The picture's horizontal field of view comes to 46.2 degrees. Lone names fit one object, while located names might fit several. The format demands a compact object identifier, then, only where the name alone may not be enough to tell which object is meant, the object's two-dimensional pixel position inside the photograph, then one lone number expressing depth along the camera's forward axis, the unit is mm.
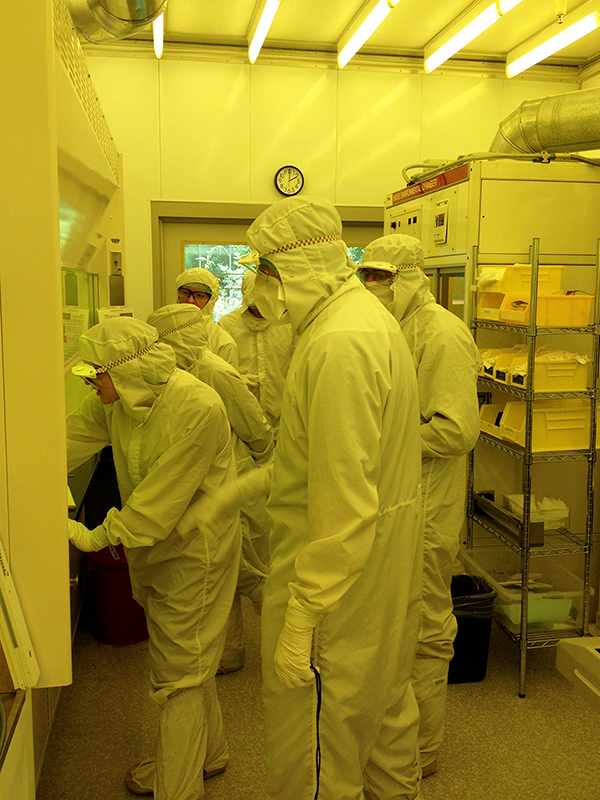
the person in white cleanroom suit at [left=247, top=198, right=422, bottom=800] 1492
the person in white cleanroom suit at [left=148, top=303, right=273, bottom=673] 2777
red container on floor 3109
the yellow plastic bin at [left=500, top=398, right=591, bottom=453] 2971
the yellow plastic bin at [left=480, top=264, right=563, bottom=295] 3031
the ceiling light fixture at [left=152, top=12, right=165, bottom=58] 3852
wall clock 5004
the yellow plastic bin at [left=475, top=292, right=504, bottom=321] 3135
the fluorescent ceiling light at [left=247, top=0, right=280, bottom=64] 3707
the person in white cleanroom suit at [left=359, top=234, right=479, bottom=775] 2396
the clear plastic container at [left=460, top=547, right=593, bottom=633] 3043
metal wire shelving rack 2840
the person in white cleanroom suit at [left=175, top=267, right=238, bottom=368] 3994
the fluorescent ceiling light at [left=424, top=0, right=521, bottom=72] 3561
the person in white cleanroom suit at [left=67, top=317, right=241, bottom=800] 1990
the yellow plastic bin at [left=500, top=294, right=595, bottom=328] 2889
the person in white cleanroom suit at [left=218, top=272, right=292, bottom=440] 3799
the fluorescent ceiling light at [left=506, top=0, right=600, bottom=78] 3621
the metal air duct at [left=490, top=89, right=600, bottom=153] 3502
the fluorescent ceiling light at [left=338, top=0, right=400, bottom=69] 3686
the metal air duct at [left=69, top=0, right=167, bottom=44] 2375
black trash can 2830
